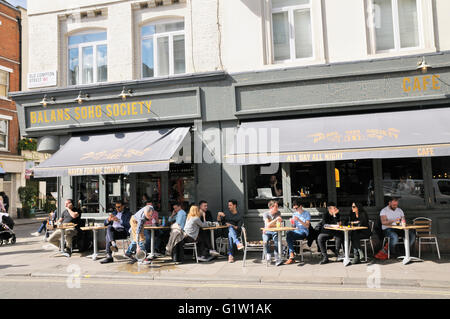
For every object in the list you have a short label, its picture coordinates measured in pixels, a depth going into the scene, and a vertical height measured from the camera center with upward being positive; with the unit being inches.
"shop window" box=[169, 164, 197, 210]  423.8 -1.4
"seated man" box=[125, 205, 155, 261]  343.0 -42.2
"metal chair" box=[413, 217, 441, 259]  336.9 -58.2
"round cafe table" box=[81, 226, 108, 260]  368.8 -53.5
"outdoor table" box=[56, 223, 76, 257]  381.7 -46.4
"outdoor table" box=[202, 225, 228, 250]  352.5 -46.2
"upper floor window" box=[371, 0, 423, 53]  380.8 +161.3
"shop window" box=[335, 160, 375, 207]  379.2 -6.8
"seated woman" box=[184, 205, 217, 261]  343.9 -48.7
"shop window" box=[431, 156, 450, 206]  363.3 -7.0
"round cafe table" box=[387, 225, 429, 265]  314.7 -61.3
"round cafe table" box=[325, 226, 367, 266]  312.9 -57.7
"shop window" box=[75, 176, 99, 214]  456.3 -8.5
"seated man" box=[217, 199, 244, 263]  355.6 -38.0
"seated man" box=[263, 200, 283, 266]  324.5 -43.0
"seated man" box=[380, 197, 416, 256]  338.3 -42.9
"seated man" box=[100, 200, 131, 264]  358.6 -44.2
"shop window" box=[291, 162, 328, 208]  387.2 -6.8
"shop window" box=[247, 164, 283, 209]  398.3 -6.0
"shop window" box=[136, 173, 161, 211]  438.3 -5.5
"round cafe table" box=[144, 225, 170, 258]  362.6 -55.0
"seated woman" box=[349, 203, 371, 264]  321.9 -50.7
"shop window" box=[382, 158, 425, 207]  368.5 -6.4
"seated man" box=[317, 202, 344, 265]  326.7 -52.2
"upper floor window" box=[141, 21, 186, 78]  443.5 +168.5
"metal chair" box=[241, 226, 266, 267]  325.7 -60.2
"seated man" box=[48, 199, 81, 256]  394.0 -45.0
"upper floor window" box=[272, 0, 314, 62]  402.0 +169.2
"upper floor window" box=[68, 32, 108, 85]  467.5 +170.4
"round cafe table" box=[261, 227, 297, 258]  320.2 -45.7
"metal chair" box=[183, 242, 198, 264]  346.8 -65.6
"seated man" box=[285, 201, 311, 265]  335.0 -45.4
